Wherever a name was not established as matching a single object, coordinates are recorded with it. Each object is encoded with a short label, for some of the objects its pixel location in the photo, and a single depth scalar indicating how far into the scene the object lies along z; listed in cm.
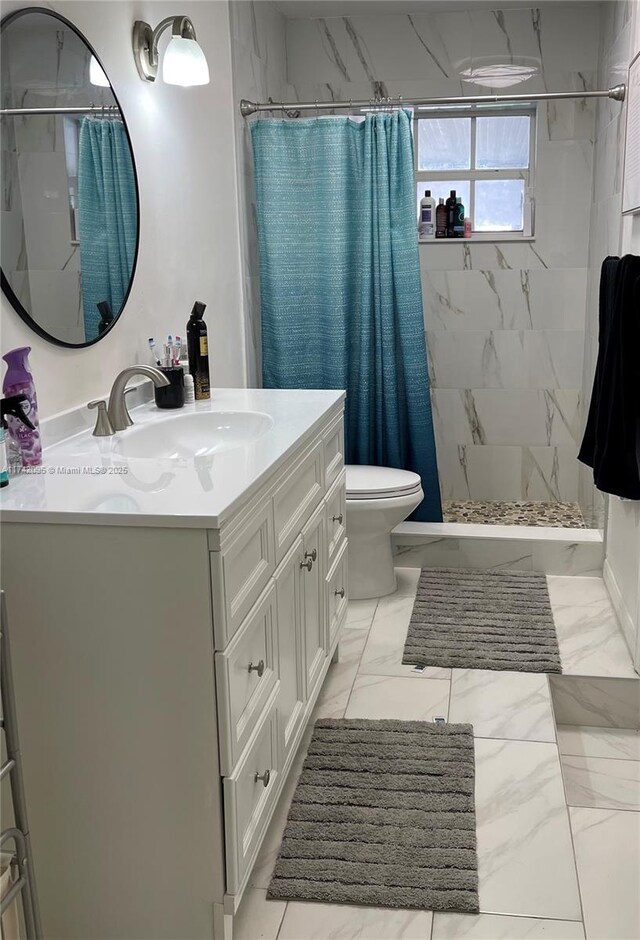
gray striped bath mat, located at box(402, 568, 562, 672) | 283
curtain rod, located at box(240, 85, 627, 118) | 325
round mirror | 181
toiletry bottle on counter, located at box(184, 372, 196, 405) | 247
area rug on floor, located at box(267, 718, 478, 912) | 186
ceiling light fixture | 398
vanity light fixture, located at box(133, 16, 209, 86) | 237
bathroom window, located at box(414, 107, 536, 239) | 413
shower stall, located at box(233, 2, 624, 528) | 395
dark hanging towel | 265
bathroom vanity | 147
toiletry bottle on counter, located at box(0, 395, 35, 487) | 158
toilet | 321
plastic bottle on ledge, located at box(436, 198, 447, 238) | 417
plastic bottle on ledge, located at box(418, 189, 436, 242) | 420
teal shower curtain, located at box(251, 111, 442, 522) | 345
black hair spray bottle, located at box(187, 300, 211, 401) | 252
